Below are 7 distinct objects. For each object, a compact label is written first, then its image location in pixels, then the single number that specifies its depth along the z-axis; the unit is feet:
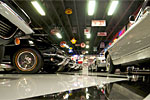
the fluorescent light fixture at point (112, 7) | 19.47
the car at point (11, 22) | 4.78
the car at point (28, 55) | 10.21
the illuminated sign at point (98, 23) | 26.35
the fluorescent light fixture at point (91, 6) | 19.00
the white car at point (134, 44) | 4.94
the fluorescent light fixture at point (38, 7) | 20.19
